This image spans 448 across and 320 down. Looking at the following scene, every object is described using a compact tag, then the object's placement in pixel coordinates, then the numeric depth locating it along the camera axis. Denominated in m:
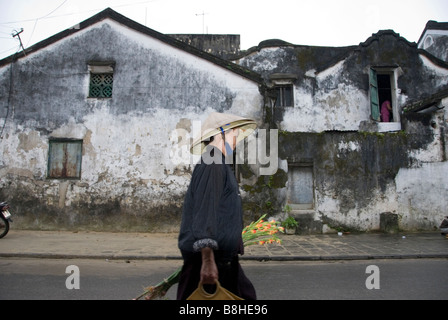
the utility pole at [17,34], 10.35
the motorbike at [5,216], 8.20
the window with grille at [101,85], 10.62
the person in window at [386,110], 14.10
